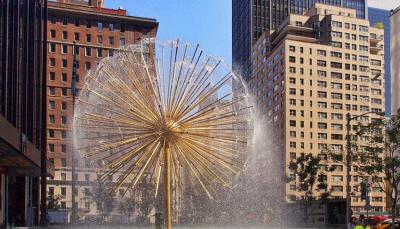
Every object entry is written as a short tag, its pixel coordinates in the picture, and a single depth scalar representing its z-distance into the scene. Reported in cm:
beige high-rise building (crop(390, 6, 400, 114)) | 7806
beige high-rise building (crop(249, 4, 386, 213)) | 11988
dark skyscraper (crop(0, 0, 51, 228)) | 3641
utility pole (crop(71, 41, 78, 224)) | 3330
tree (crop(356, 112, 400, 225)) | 4416
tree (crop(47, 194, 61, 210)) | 7755
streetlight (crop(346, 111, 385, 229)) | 4064
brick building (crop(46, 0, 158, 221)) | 9093
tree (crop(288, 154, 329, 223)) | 6981
